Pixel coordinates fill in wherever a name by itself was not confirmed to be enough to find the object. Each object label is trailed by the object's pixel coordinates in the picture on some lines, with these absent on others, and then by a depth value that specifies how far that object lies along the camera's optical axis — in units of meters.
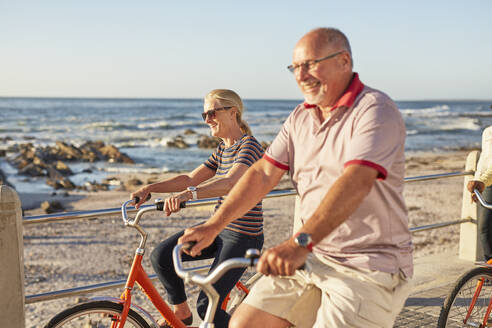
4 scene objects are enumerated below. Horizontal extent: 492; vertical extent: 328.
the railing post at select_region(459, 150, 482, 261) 6.34
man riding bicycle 2.08
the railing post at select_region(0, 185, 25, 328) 3.25
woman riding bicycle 3.22
